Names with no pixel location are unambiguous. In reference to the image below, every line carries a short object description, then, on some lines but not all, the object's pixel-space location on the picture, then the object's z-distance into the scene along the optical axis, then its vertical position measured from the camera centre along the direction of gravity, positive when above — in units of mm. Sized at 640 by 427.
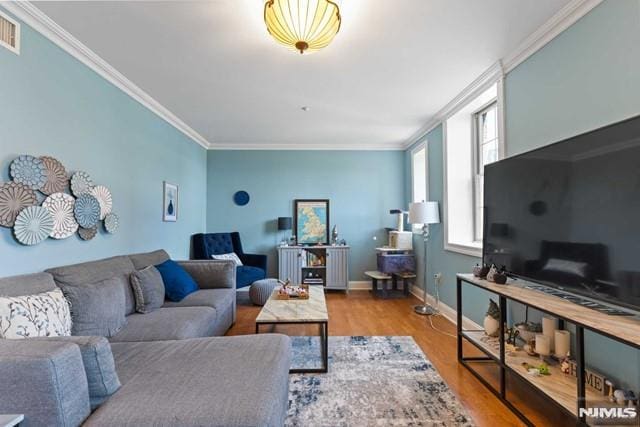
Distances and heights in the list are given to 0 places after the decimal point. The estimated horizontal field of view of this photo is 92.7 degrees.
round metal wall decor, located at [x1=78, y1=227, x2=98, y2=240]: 2369 -123
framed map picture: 5305 -49
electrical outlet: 3894 -772
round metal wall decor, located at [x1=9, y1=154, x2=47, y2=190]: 1863 +288
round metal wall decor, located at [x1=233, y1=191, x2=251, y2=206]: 5273 +344
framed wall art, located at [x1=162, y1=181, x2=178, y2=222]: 3686 +188
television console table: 1318 -707
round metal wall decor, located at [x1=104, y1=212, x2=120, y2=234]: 2635 -49
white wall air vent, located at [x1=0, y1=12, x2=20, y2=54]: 1824 +1123
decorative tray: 2949 -738
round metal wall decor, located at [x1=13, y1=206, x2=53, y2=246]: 1880 -53
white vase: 2385 -844
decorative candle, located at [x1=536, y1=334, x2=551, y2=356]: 1926 -798
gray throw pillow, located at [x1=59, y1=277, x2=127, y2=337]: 1903 -590
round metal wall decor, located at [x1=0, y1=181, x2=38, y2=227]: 1795 +103
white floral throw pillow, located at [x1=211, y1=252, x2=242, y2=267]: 4453 -575
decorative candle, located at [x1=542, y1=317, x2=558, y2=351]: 1958 -707
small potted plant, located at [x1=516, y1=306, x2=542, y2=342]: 2090 -764
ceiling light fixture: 1671 +1120
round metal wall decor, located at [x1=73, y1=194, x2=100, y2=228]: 2305 +53
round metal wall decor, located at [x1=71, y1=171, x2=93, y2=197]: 2277 +262
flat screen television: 1356 +27
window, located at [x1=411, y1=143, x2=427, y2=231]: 4761 +697
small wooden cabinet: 4965 -761
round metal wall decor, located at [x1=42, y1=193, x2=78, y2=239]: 2088 +23
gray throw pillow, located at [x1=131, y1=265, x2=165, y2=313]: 2482 -608
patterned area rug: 1810 -1183
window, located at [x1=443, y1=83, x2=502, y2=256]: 3475 +541
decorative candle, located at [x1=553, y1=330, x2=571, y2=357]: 1854 -757
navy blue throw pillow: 2807 -603
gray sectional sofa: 1076 -740
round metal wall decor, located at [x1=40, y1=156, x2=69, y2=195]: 2053 +288
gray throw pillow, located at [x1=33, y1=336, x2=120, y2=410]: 1232 -613
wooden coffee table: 2330 -772
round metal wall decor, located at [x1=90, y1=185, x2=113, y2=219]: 2510 +167
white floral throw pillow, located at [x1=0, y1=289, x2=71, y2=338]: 1492 -518
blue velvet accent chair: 4203 -517
